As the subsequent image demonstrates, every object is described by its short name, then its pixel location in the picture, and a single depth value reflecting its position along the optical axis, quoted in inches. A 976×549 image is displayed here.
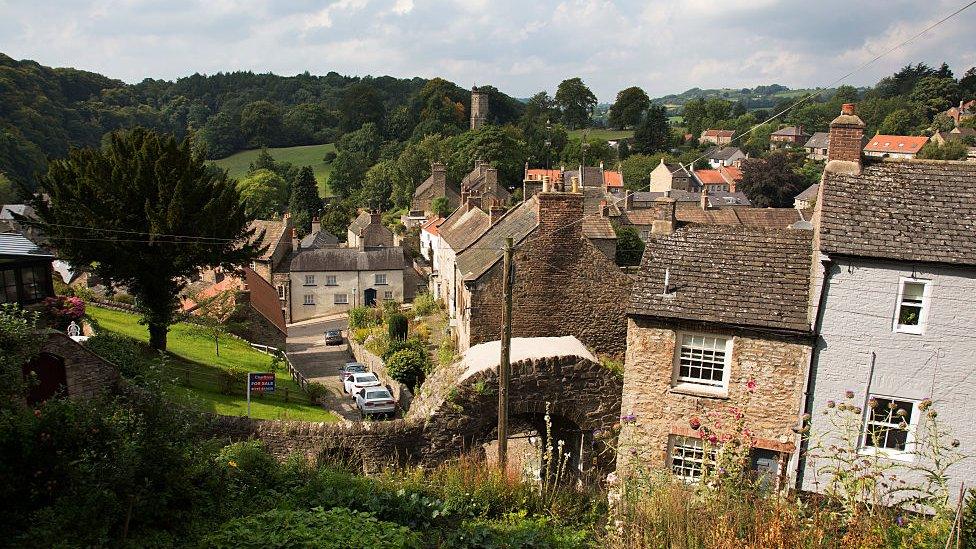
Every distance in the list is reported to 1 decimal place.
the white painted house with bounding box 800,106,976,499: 500.7
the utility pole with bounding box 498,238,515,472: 520.1
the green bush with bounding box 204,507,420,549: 316.8
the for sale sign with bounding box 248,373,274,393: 825.5
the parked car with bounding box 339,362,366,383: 1243.1
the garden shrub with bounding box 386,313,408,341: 1278.3
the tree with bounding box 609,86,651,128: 6205.7
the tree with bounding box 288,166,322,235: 3634.4
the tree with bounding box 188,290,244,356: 1210.6
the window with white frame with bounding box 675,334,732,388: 560.4
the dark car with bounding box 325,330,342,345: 1685.5
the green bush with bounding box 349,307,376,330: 1566.2
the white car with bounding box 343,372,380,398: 1107.3
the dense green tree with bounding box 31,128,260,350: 906.1
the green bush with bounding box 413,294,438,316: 1501.0
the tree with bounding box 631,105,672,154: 5408.5
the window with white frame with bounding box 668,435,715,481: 571.5
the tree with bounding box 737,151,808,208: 3718.0
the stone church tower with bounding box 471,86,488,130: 5984.3
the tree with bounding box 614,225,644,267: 2127.2
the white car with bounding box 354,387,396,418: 965.2
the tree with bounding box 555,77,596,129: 6530.5
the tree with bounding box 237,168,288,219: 3663.9
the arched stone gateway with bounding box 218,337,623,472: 553.0
